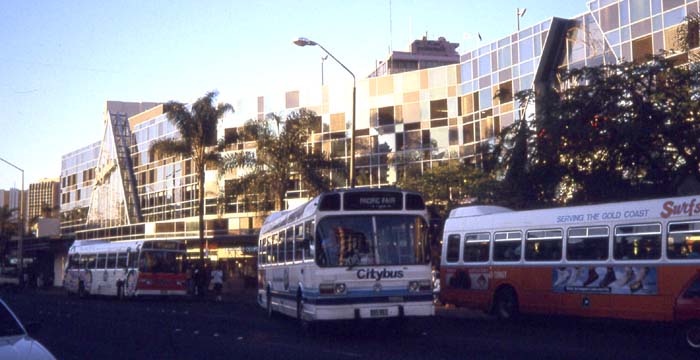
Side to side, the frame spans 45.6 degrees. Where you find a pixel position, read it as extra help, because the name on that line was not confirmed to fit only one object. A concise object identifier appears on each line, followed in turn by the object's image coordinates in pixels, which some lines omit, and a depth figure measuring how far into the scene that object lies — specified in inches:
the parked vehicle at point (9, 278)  2620.6
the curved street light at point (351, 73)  1176.8
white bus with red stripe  1604.3
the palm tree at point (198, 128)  1903.3
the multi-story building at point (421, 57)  3214.1
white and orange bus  677.9
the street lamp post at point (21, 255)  2690.0
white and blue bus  701.9
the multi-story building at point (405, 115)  1662.2
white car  338.6
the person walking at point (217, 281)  1659.1
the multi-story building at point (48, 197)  7177.2
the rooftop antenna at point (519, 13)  2301.9
